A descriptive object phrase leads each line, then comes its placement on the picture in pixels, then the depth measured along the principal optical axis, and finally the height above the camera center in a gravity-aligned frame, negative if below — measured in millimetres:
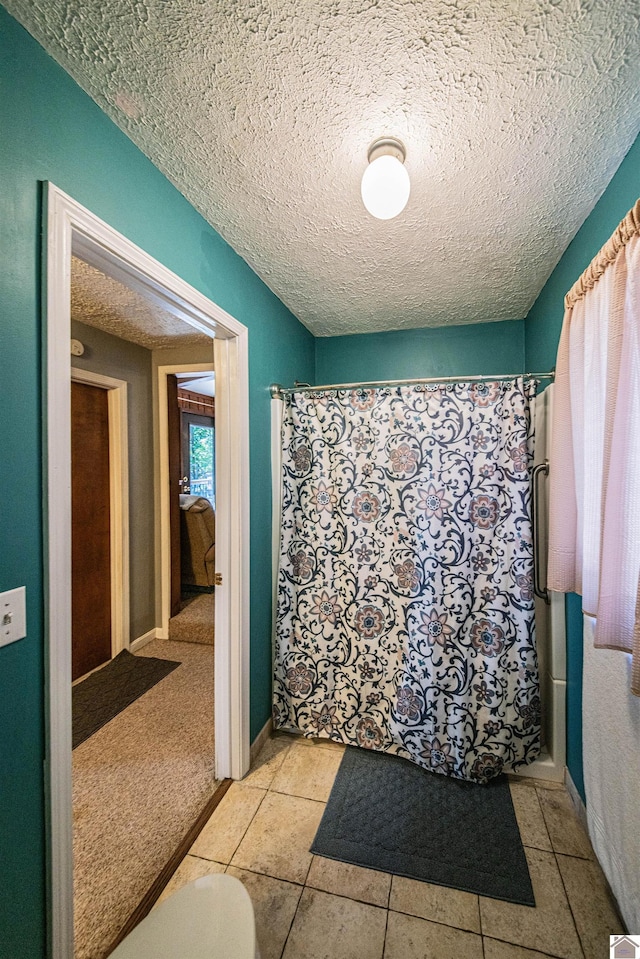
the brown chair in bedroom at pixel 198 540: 3734 -669
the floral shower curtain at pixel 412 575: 1732 -499
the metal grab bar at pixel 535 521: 1775 -225
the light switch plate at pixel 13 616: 795 -307
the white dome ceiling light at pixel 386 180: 1061 +832
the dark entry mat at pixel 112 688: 2182 -1424
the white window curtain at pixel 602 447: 967 +84
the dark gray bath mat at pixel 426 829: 1349 -1430
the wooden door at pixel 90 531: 2680 -423
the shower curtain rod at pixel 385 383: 1728 +455
